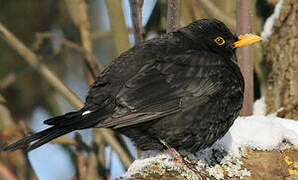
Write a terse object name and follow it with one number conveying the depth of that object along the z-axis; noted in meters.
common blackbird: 6.41
